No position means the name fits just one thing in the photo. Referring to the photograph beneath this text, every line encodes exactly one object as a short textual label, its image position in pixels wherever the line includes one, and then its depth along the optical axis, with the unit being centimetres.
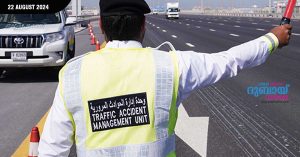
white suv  1079
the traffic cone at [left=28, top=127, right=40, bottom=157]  414
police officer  196
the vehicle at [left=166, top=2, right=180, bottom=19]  8000
